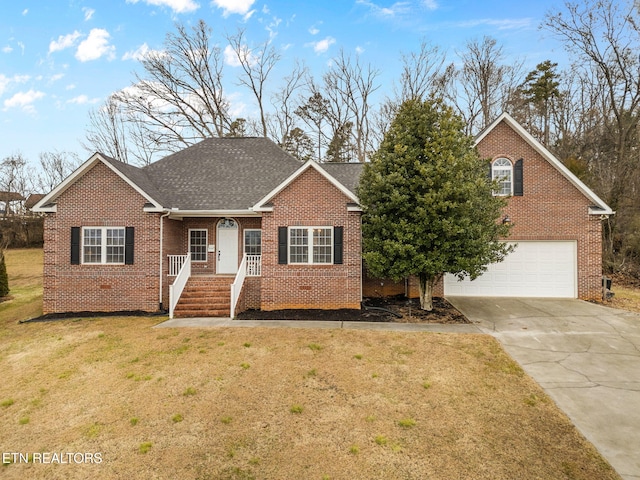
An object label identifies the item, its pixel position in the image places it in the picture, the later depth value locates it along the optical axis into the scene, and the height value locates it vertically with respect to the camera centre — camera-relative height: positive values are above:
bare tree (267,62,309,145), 25.95 +12.91
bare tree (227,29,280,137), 25.68 +14.99
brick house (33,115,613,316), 10.77 -0.06
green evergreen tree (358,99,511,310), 9.02 +1.23
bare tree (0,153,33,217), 34.03 +6.76
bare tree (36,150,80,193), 37.22 +8.92
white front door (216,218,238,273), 12.85 -0.18
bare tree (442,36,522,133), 23.52 +13.02
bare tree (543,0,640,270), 17.50 +8.08
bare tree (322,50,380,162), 24.86 +13.02
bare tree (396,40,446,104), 22.69 +13.39
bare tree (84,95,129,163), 25.09 +9.57
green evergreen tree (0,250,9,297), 14.34 -2.05
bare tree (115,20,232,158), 24.23 +12.32
